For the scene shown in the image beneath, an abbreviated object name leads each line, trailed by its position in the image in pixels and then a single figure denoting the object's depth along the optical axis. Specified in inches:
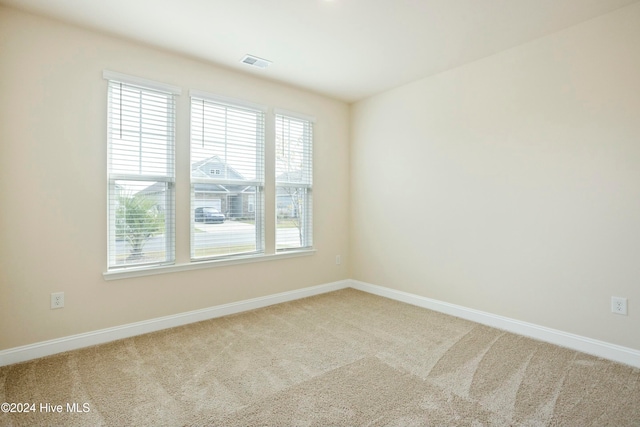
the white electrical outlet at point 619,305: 96.4
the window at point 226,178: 130.6
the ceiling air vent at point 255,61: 125.9
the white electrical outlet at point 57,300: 101.0
